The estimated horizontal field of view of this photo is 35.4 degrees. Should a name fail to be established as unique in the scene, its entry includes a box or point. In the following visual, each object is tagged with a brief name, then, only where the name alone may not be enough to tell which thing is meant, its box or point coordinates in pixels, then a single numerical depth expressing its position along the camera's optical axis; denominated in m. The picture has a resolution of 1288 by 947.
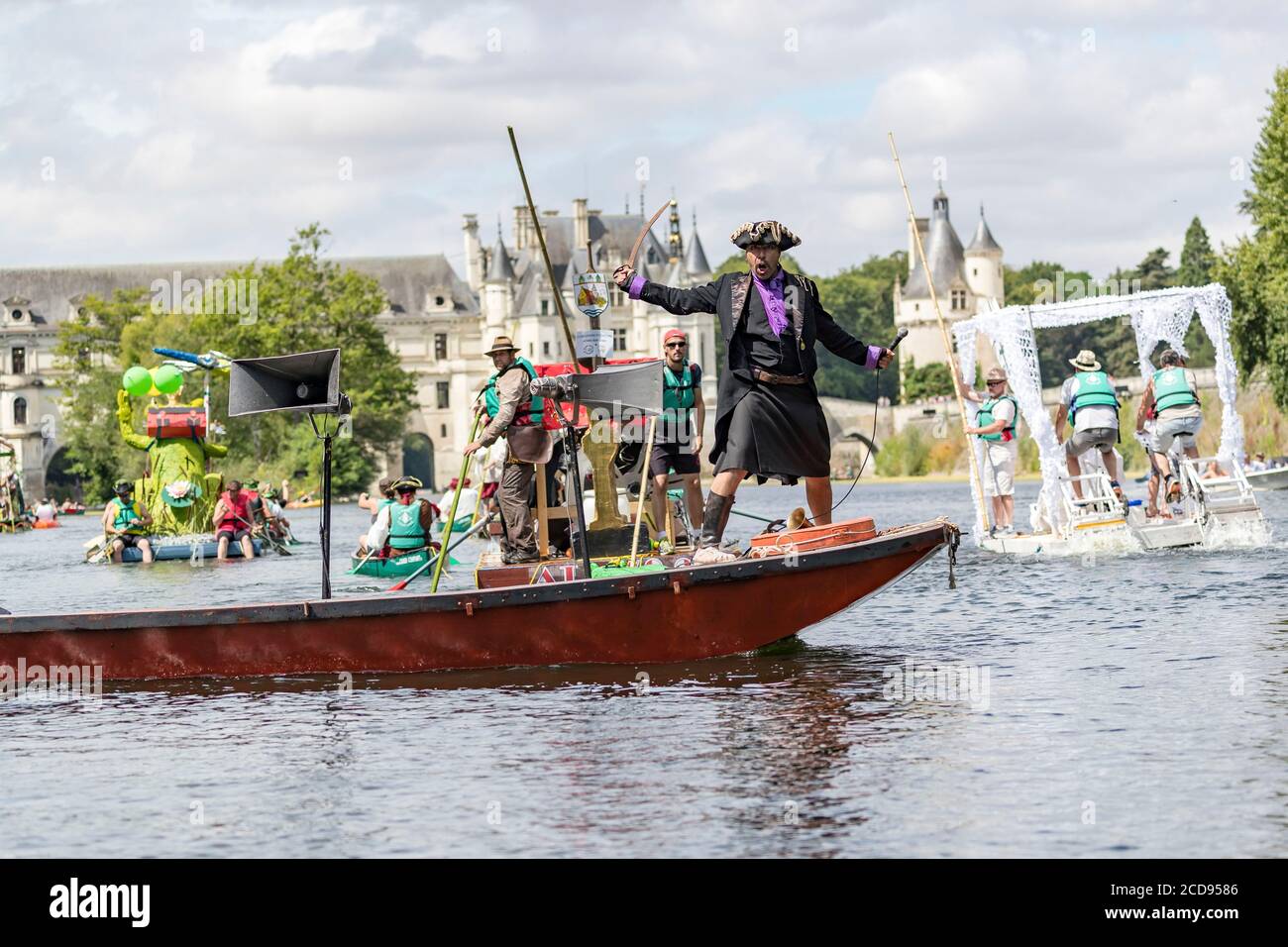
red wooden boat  12.55
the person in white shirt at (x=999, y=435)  23.84
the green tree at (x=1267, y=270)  50.00
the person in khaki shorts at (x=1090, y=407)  22.48
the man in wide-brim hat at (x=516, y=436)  15.26
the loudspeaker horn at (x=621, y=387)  13.04
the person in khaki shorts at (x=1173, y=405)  22.11
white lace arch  23.28
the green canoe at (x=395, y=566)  22.70
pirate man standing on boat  12.81
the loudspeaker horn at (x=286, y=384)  12.41
